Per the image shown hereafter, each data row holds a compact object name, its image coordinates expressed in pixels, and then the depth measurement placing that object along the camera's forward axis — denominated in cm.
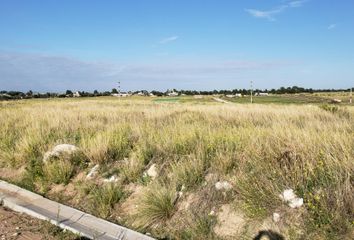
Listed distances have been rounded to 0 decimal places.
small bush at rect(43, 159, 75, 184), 747
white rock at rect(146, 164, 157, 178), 687
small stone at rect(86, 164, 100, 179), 748
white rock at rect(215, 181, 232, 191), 571
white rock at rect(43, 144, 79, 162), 847
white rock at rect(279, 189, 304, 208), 481
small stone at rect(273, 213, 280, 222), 477
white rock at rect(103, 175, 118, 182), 706
